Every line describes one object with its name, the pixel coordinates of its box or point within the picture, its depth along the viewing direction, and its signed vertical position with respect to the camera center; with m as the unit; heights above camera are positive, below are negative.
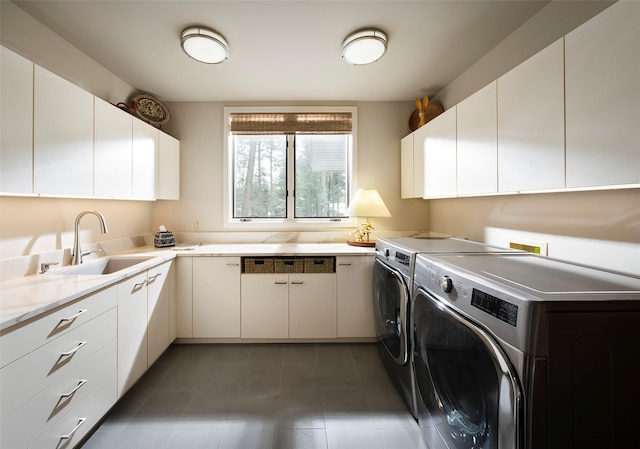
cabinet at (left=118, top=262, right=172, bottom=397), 1.55 -0.69
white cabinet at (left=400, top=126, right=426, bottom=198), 2.38 +0.59
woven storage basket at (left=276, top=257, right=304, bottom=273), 2.30 -0.38
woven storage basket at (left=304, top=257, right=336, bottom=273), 2.30 -0.38
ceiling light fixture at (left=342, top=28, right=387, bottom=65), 1.74 +1.25
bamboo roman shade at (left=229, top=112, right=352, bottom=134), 2.84 +1.11
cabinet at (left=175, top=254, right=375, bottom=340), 2.27 -0.70
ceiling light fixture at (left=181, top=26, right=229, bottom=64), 1.72 +1.24
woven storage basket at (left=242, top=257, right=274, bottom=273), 2.29 -0.38
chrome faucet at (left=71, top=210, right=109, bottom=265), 1.75 -0.14
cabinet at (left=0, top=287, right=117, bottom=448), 0.95 -0.67
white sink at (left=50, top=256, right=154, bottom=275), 1.87 -0.32
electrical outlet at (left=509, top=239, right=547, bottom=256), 1.46 -0.13
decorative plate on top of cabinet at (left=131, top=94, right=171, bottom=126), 2.41 +1.10
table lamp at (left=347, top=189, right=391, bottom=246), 2.56 +0.15
